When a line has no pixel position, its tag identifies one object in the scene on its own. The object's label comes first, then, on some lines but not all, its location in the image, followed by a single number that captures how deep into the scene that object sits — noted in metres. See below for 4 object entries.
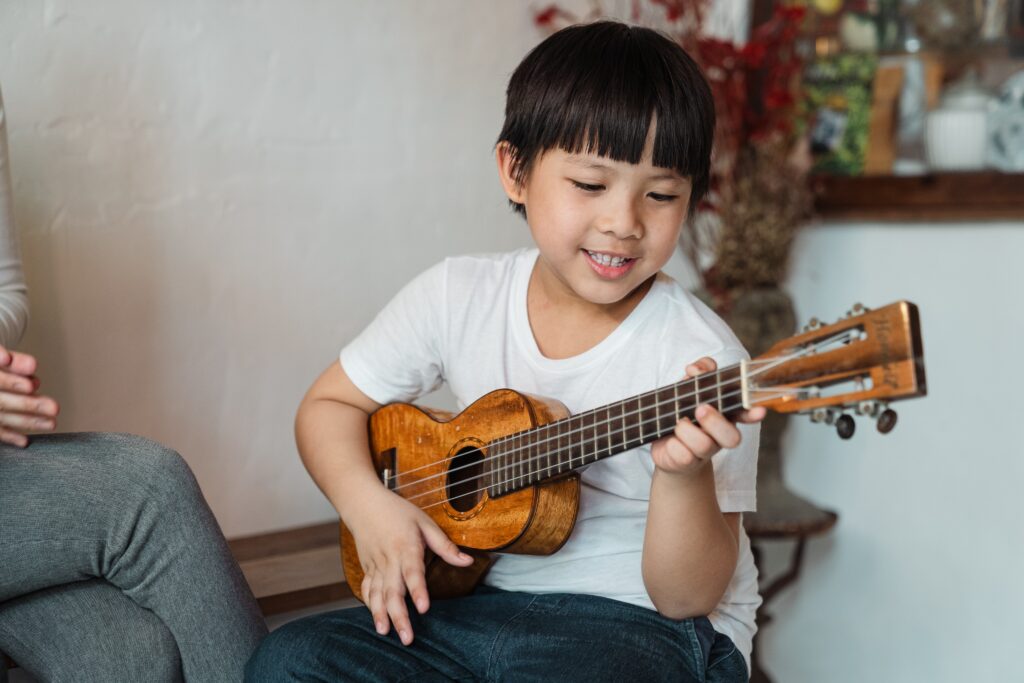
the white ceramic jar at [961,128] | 1.78
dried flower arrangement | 2.02
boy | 1.09
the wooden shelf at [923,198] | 1.72
